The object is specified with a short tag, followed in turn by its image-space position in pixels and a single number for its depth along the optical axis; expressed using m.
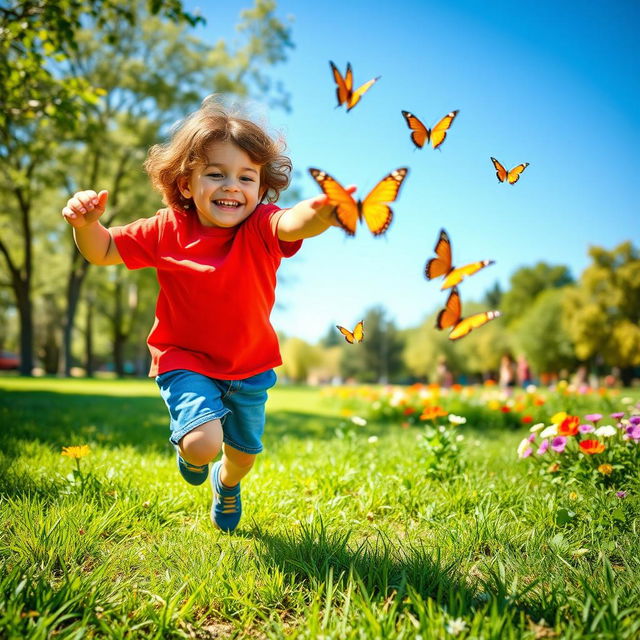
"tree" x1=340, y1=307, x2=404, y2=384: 62.47
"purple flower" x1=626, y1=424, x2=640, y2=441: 2.88
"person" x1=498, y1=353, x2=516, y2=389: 12.90
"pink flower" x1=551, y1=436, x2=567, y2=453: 3.07
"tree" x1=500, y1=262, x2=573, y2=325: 56.44
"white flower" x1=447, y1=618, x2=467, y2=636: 1.46
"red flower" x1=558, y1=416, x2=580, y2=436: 3.00
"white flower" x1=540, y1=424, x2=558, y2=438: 3.04
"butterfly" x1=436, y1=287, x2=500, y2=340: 1.58
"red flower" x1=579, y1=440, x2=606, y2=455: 2.87
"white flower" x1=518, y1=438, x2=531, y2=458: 3.21
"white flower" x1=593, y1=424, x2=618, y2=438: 2.90
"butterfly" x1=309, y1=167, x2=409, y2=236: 1.39
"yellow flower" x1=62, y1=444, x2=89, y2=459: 2.70
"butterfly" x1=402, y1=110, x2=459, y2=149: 1.70
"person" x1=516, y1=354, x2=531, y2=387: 13.27
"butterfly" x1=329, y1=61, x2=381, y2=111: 1.49
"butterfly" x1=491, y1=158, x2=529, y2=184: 1.75
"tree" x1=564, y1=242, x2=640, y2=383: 30.73
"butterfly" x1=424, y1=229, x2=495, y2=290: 1.57
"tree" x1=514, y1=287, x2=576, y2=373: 39.00
